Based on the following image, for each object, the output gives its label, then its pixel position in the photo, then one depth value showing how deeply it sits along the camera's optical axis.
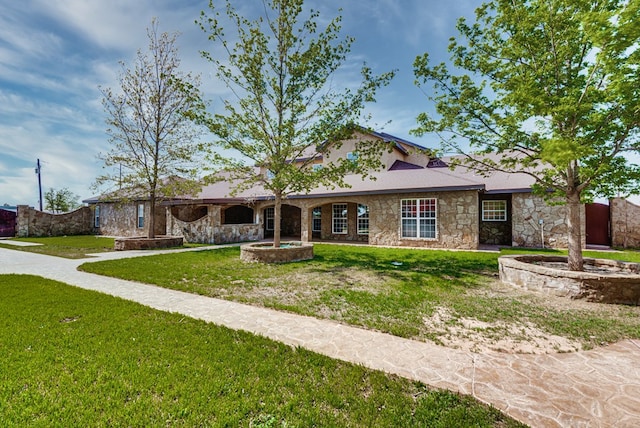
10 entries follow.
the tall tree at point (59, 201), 36.16
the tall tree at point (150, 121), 15.16
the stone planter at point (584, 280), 5.76
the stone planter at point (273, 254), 10.49
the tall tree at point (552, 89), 5.29
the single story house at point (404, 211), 13.73
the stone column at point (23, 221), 22.30
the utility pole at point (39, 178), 33.06
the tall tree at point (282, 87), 10.37
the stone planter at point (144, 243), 14.42
